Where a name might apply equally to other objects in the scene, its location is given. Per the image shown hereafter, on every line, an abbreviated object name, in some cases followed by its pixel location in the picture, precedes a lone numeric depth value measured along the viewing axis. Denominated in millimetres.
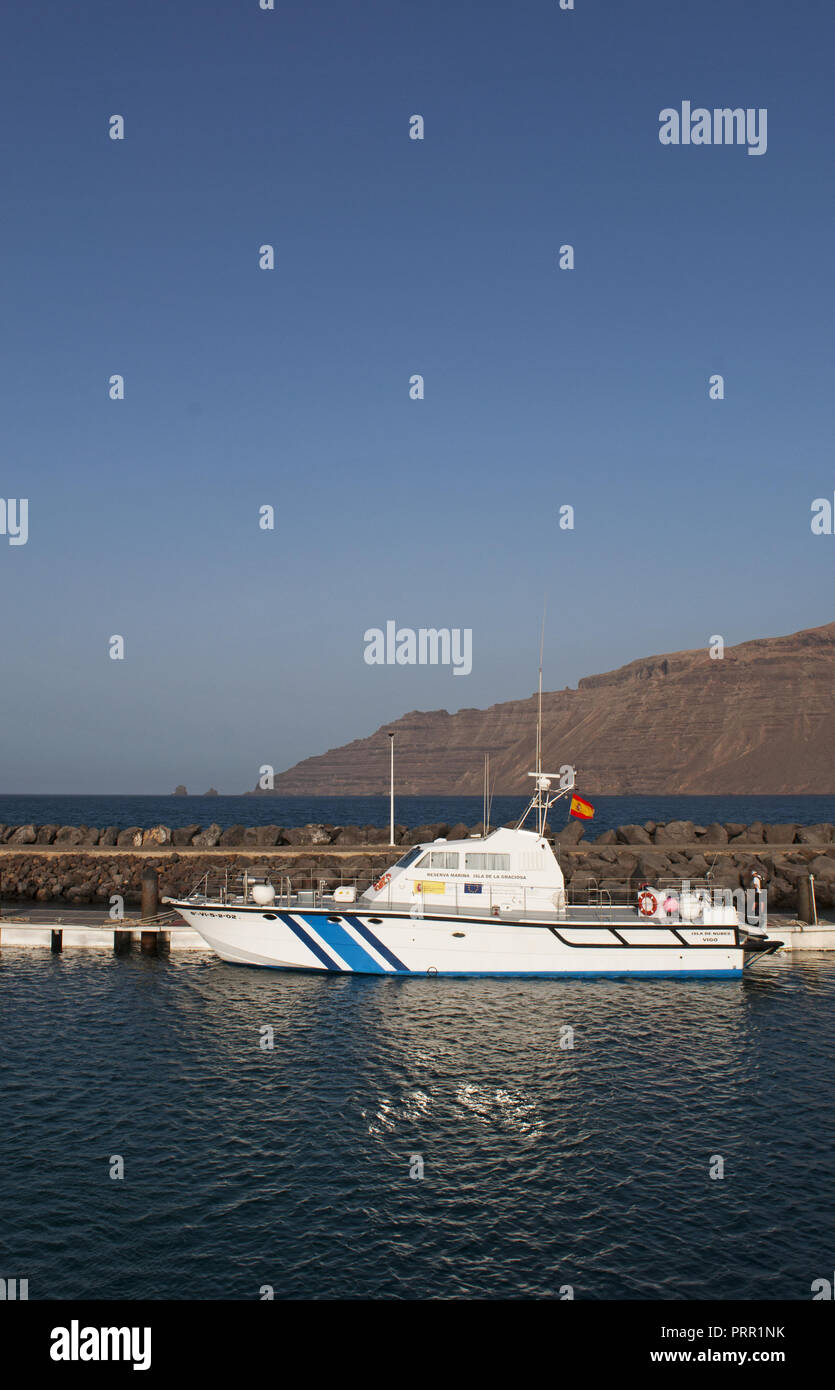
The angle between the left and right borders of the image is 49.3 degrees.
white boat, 29672
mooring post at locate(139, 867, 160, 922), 36031
